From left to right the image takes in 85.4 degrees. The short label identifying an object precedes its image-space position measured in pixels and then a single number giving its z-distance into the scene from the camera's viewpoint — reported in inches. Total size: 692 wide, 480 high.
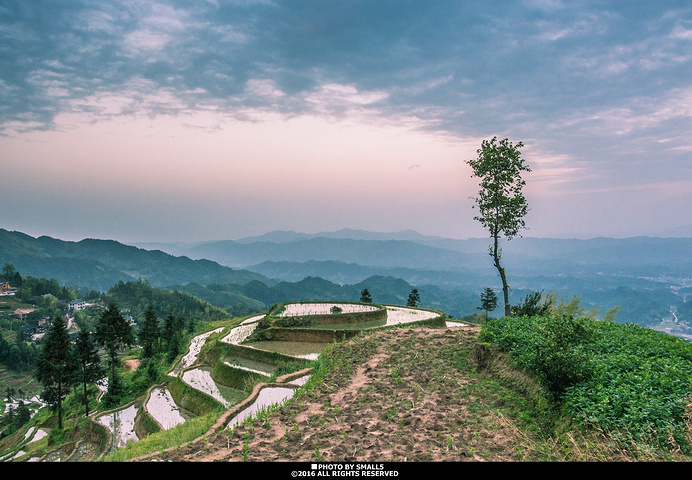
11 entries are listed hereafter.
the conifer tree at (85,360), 1245.1
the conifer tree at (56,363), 1171.3
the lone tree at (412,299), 1620.3
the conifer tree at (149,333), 1683.1
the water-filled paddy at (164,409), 636.7
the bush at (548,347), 319.6
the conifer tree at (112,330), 1386.6
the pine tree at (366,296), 1599.4
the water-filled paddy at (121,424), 663.8
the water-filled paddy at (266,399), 398.7
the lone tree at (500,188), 828.0
